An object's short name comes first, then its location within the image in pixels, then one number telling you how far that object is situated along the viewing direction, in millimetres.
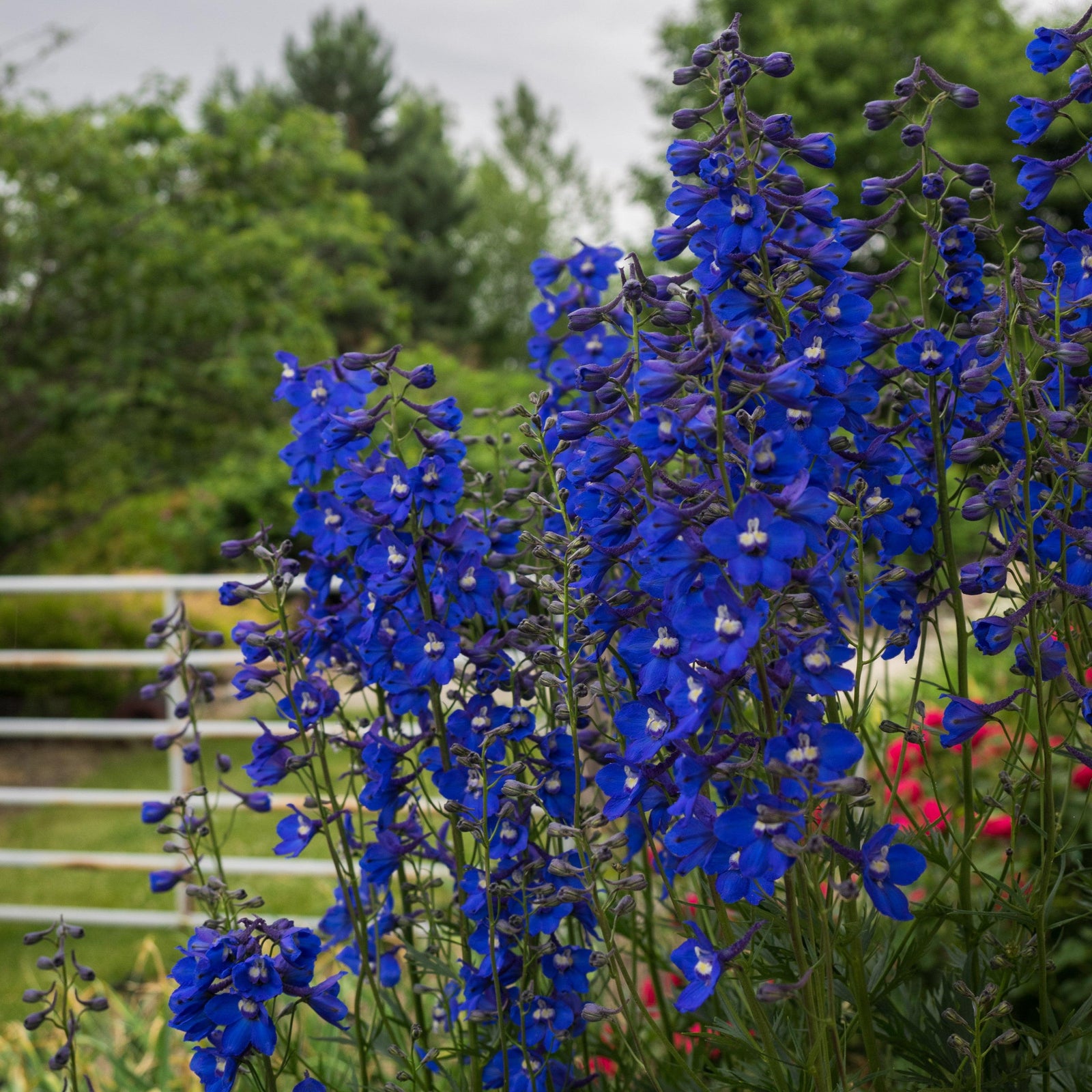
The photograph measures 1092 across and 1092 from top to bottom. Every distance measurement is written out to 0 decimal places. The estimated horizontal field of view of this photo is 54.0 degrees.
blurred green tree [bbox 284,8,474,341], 22938
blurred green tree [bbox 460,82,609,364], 25766
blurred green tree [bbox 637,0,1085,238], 15195
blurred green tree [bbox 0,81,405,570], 7492
